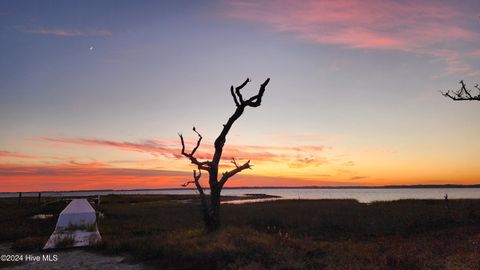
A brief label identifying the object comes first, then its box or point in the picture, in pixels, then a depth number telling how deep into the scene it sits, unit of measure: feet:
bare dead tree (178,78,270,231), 67.46
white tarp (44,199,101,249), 64.80
